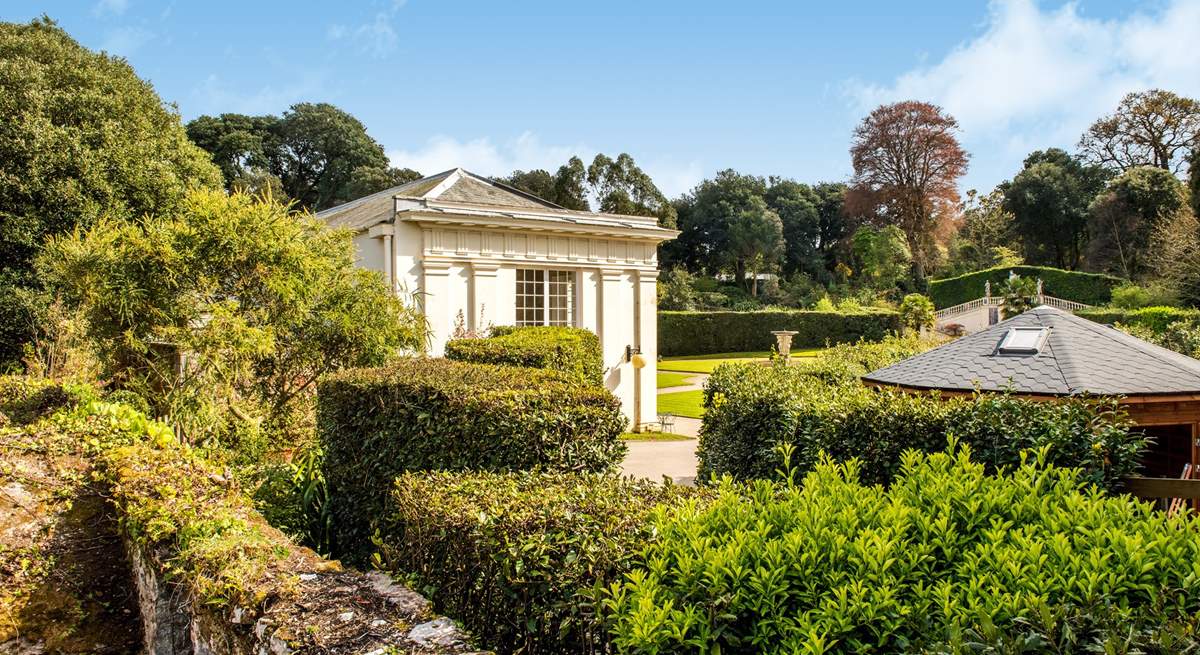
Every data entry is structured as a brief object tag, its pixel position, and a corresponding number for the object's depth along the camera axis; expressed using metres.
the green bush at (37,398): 8.12
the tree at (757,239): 52.38
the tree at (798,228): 56.38
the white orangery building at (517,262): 13.02
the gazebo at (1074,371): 6.25
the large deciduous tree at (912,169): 50.81
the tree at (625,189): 46.53
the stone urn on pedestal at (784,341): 21.23
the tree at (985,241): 48.88
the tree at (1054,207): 47.91
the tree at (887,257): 46.66
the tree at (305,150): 46.69
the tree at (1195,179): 31.94
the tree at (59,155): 14.05
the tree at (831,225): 58.78
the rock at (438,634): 2.34
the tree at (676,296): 42.84
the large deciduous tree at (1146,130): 46.22
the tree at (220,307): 8.12
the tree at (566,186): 45.75
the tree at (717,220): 54.53
